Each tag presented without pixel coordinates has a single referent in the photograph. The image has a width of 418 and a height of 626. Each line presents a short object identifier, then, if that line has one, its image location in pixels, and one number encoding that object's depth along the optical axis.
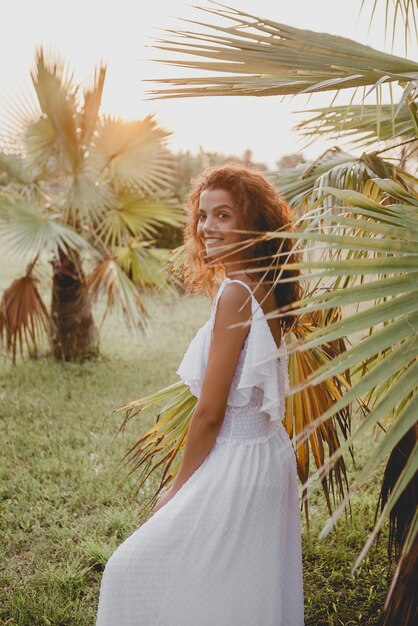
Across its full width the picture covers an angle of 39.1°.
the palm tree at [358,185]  1.16
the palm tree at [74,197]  6.22
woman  1.68
